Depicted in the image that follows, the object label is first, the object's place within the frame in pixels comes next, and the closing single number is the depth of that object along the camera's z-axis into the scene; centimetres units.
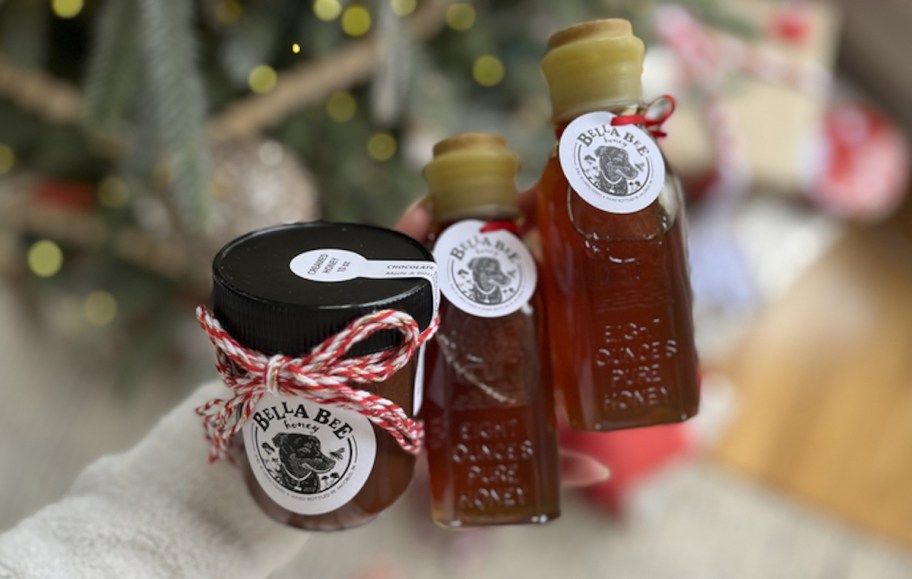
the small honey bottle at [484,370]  43
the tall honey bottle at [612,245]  42
